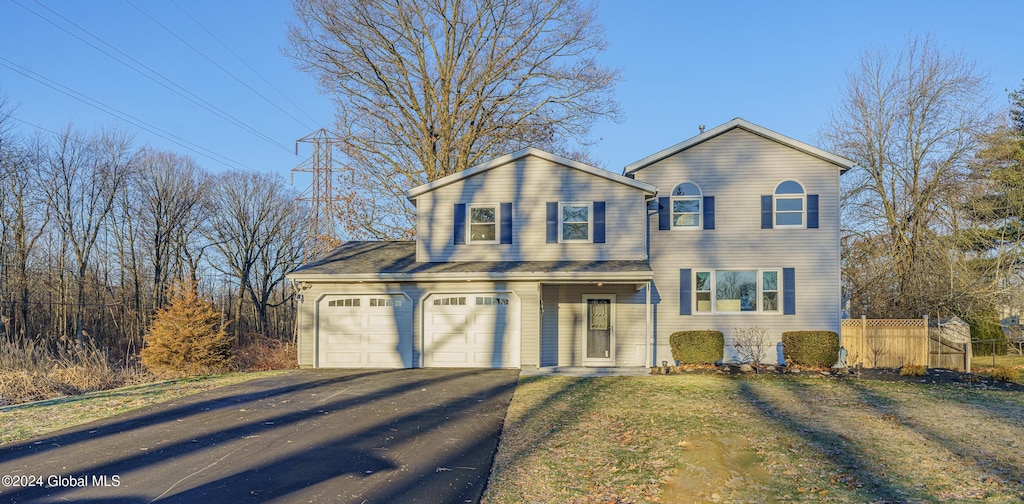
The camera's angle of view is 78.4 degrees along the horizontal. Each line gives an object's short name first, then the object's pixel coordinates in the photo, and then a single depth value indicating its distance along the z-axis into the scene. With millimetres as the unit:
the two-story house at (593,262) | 15867
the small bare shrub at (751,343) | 16391
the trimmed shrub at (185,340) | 15852
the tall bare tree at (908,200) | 22797
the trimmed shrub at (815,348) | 15812
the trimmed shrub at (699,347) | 16109
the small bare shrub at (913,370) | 14812
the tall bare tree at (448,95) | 24719
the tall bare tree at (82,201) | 28469
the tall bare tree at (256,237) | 36688
